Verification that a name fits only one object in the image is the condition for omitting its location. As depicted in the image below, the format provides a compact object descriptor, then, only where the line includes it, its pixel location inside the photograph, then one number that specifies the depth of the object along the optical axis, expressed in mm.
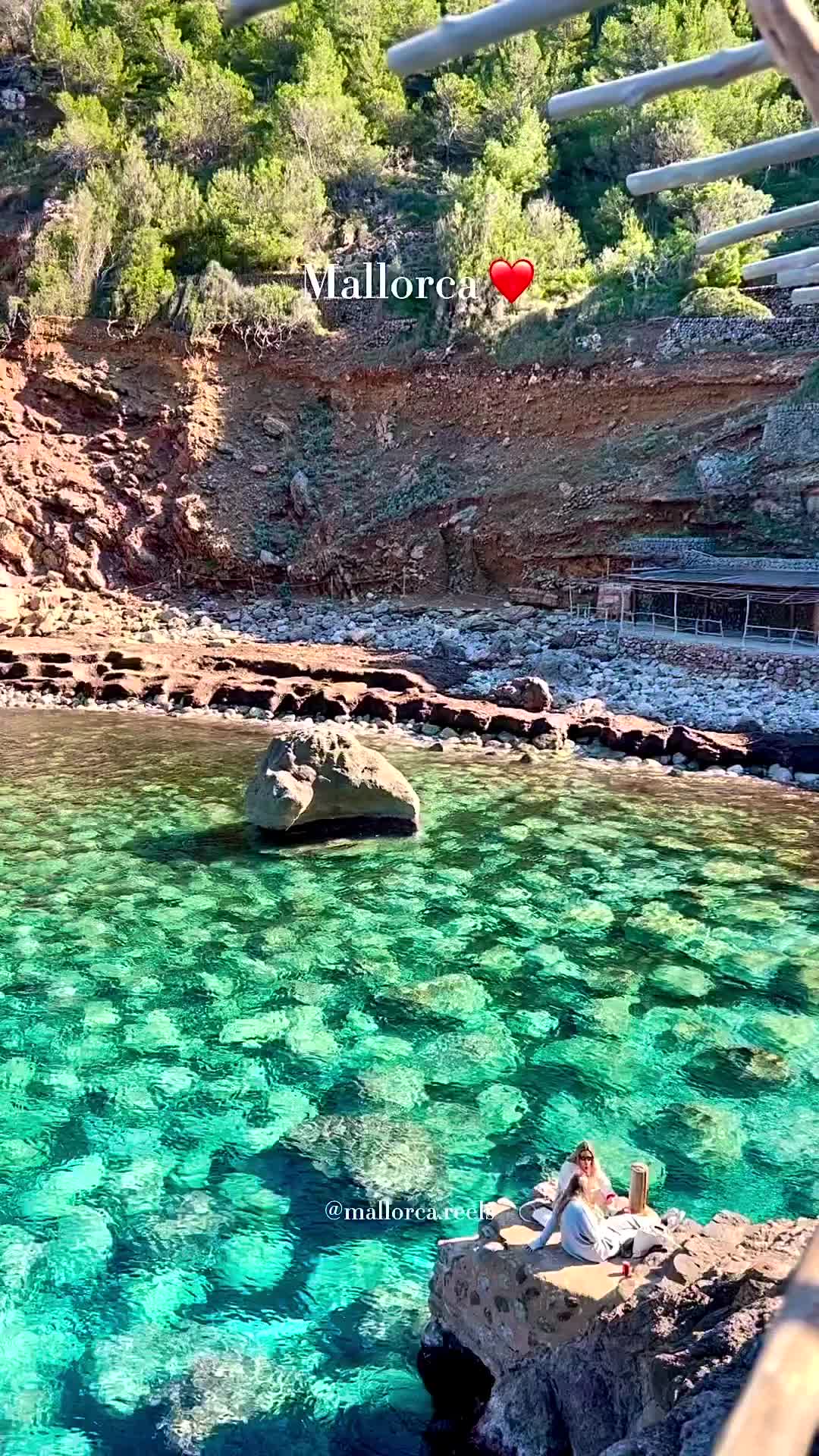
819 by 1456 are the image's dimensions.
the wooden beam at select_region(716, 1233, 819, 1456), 1909
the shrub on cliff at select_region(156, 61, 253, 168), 41812
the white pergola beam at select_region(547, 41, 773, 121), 3672
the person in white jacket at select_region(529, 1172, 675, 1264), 5473
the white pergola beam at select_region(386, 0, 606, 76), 3242
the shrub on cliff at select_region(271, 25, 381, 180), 41125
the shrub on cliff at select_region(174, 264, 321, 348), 36062
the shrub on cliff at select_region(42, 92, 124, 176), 39312
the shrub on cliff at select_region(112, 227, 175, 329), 36000
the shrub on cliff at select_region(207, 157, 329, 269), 37625
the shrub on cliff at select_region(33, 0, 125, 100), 44625
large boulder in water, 14836
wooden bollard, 5980
